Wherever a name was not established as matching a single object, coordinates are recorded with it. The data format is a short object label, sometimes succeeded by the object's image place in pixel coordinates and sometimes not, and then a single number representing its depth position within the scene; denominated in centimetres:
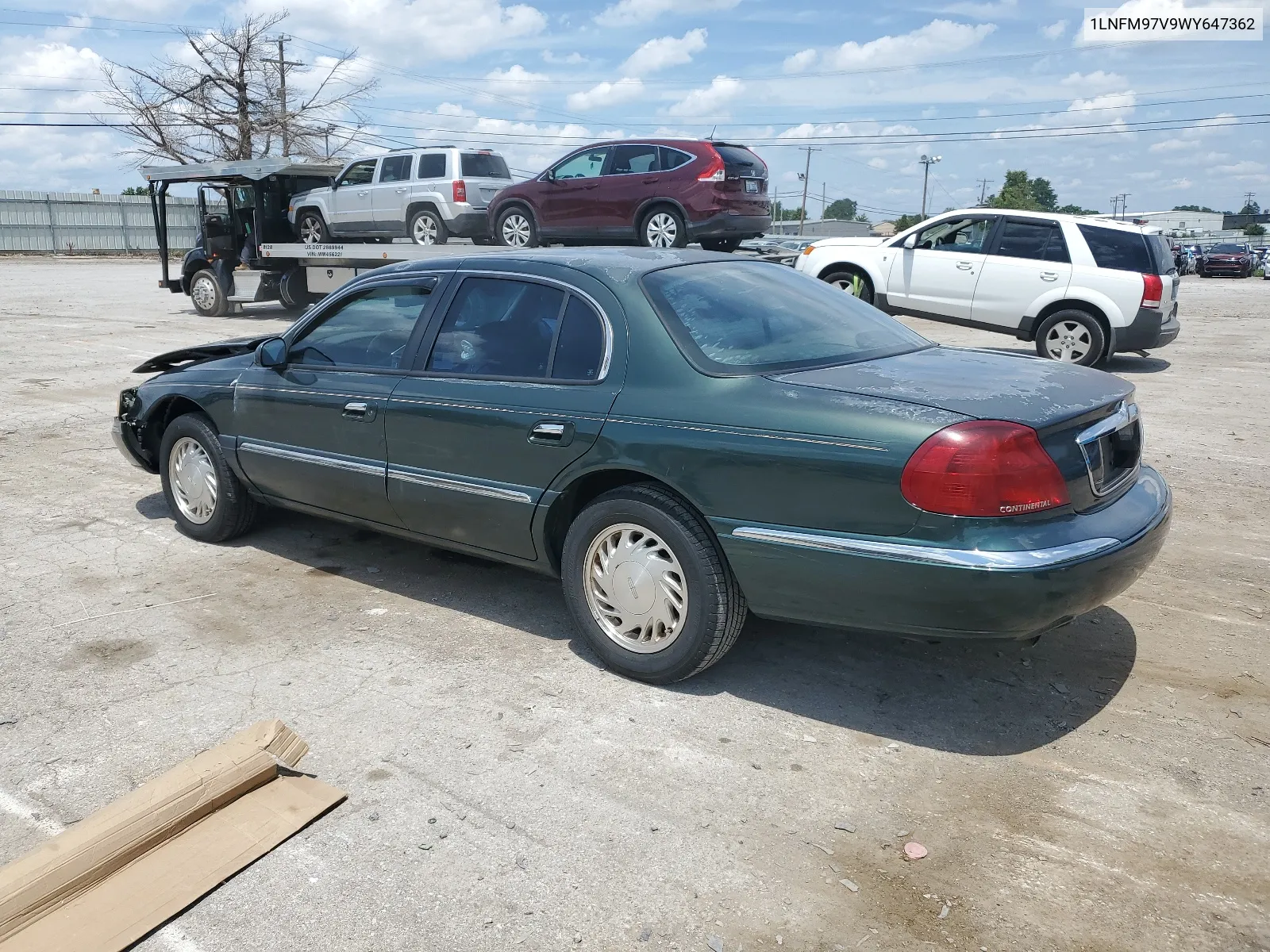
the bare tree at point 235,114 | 4544
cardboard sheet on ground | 268
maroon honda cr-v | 1293
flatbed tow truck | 1819
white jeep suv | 1580
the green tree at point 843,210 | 13275
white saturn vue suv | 1212
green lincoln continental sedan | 334
